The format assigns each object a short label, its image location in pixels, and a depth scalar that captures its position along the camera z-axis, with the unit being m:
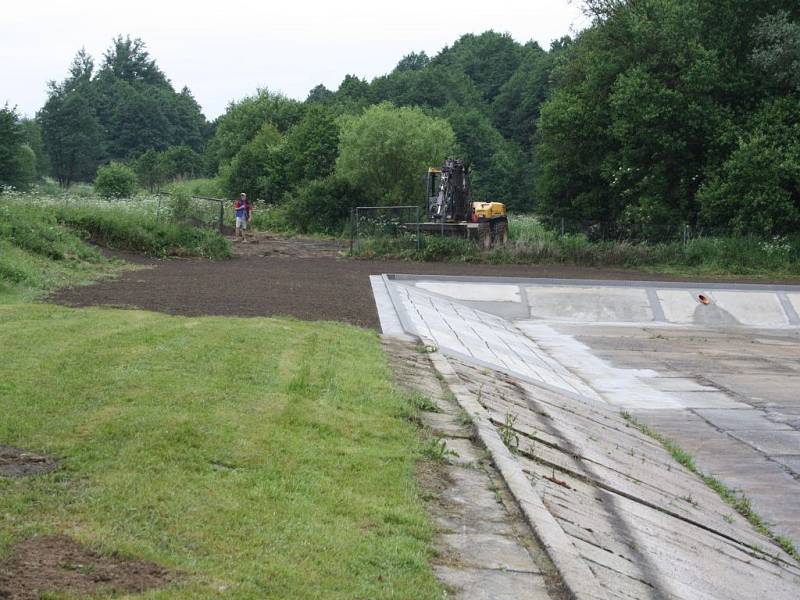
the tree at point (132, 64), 156.75
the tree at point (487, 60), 119.19
